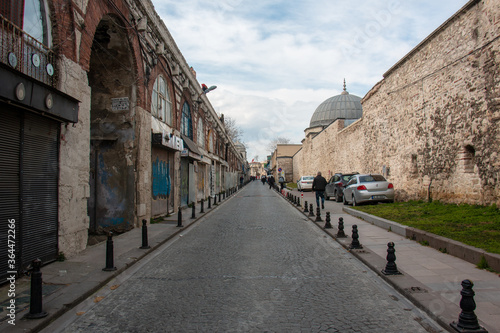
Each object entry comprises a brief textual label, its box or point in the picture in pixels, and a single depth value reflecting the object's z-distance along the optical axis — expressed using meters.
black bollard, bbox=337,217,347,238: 9.03
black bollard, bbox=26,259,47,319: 3.89
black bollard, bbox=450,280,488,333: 3.39
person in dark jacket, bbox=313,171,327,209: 16.34
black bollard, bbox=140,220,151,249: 7.96
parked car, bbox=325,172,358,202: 20.39
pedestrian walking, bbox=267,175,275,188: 45.29
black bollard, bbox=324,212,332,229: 10.55
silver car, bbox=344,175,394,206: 15.55
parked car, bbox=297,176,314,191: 33.53
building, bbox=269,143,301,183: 80.56
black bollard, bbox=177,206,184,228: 11.38
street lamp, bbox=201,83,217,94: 21.73
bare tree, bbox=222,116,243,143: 69.44
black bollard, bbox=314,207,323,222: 12.28
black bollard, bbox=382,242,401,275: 5.55
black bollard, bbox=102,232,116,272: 6.06
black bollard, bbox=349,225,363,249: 7.62
